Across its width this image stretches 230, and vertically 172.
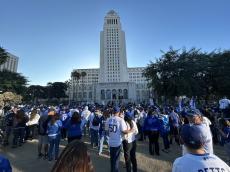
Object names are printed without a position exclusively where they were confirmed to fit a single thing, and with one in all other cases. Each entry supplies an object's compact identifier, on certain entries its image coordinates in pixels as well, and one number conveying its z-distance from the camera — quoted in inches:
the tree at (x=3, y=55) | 1120.7
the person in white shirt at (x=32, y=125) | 317.2
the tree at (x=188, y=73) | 711.3
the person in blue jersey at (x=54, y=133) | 213.6
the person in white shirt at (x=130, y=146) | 173.0
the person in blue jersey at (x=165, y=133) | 267.5
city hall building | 2956.7
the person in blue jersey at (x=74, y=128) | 205.0
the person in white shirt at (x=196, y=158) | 56.2
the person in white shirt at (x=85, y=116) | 340.0
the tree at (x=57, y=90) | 2545.7
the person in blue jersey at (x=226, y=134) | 160.7
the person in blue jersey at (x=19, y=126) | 292.5
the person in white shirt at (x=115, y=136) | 160.8
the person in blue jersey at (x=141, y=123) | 348.6
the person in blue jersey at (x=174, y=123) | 290.5
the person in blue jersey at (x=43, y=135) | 234.7
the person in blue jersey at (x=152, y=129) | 235.3
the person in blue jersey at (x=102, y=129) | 245.6
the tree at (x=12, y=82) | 1255.3
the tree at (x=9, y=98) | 824.3
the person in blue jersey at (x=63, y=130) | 351.0
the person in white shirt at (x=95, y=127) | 276.3
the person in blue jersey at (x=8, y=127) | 303.2
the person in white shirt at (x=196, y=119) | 115.1
